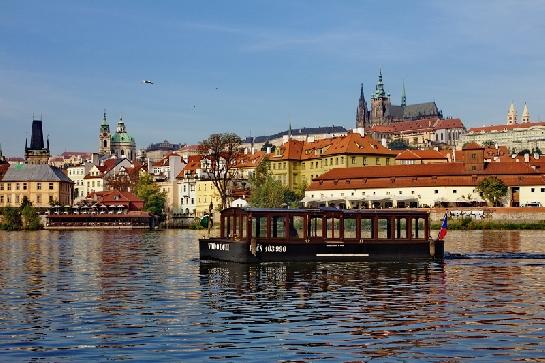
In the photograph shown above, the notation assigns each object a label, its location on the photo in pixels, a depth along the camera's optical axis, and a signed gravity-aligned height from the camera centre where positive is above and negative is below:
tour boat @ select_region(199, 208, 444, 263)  49.59 -0.70
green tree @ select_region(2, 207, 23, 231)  149.62 +1.45
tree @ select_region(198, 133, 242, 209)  140.25 +11.83
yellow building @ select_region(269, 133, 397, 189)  167.75 +12.49
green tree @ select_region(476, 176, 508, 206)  134.75 +4.79
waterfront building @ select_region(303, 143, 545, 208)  140.25 +6.17
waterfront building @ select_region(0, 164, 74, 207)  181.12 +7.85
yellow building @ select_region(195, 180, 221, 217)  174.39 +5.91
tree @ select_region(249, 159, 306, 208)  138.25 +5.10
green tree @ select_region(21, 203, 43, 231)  150.00 +1.43
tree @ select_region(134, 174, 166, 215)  165.50 +5.59
